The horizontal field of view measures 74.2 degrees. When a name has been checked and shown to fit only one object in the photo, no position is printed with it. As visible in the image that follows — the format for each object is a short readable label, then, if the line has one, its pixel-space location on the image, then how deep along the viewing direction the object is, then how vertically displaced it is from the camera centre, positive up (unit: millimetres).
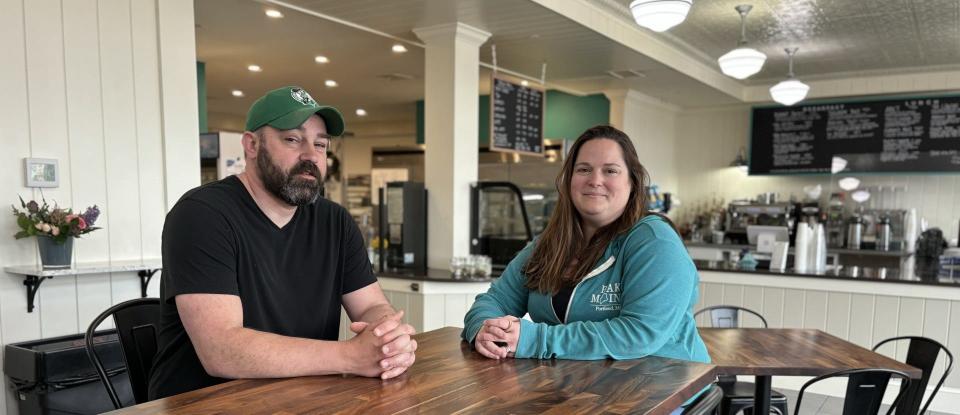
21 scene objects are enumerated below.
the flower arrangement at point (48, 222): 2605 -202
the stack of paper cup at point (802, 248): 4539 -470
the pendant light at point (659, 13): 3117 +842
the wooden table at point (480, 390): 1165 -423
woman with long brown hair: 1542 -269
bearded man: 1351 -246
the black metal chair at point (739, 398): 2660 -924
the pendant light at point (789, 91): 5359 +779
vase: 2635 -328
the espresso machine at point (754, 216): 7203 -391
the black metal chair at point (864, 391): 2023 -669
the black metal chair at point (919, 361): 2267 -691
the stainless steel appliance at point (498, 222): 4488 -323
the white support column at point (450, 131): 4266 +325
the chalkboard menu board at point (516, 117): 4711 +481
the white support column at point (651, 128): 6758 +614
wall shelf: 2609 -416
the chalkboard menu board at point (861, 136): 6602 +526
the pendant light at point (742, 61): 4309 +832
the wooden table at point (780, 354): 2250 -664
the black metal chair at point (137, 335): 1784 -463
